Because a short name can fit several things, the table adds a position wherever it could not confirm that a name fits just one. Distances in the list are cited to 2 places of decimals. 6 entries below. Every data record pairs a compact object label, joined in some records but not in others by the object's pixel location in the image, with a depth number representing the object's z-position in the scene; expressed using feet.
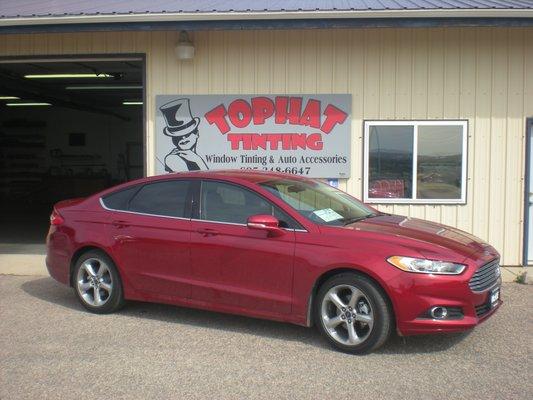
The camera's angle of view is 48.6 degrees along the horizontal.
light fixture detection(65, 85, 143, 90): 56.13
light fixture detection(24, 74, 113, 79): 47.80
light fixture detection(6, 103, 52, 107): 75.41
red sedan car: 16.15
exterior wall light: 29.43
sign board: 29.45
